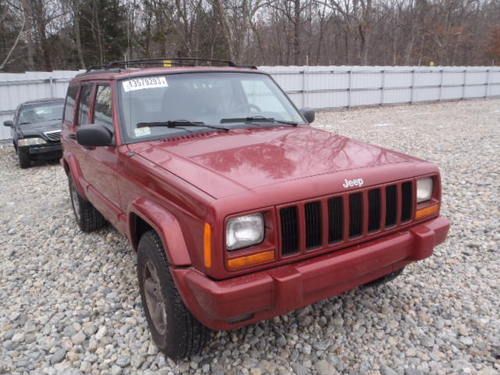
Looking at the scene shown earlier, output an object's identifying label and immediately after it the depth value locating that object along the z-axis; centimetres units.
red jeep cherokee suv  220
